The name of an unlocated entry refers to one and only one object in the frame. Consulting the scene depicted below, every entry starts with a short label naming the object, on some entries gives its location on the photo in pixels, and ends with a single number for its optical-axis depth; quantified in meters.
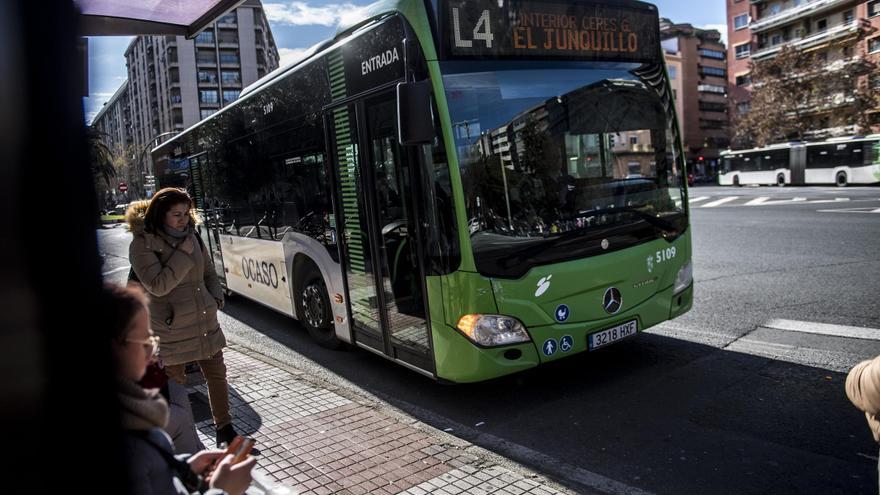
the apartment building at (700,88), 90.56
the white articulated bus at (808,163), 34.22
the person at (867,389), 2.19
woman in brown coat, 3.97
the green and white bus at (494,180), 4.62
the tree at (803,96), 45.16
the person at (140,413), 1.79
